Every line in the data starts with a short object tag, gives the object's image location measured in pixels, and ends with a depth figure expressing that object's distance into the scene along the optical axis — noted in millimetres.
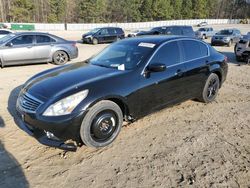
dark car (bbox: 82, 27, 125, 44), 17531
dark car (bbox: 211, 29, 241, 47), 16333
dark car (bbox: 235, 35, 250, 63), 9089
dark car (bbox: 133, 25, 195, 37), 13562
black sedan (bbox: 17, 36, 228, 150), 2746
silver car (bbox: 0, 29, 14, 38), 13024
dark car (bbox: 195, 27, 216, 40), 23123
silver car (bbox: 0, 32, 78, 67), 7582
